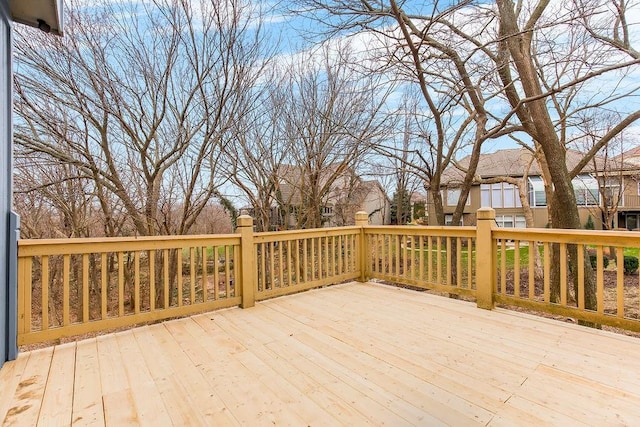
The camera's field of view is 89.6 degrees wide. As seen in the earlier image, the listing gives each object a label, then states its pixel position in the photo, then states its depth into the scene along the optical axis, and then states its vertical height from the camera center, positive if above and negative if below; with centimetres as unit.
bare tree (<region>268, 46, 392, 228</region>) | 681 +211
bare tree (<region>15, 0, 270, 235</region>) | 466 +197
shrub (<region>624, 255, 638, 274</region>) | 894 -159
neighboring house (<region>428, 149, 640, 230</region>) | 1485 +63
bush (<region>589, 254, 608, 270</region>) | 901 -158
